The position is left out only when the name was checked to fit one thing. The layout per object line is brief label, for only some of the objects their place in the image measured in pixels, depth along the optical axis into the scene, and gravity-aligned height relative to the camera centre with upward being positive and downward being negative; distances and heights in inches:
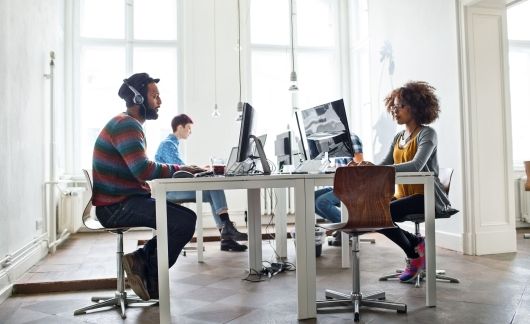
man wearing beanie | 99.8 -4.6
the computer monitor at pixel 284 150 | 144.3 +7.5
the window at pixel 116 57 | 250.7 +64.2
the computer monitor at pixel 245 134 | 102.7 +8.9
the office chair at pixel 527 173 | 203.5 -1.9
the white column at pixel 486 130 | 161.5 +13.5
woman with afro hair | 114.2 +4.0
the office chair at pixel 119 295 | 103.3 -25.3
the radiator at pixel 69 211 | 205.3 -14.0
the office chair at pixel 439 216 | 117.1 -11.6
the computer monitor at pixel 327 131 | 114.0 +10.4
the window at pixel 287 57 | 269.1 +66.9
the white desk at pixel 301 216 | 91.4 -8.4
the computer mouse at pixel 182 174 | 94.8 +0.4
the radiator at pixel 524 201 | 227.3 -15.1
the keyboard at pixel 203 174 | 96.3 +0.4
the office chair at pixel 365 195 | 92.0 -4.4
